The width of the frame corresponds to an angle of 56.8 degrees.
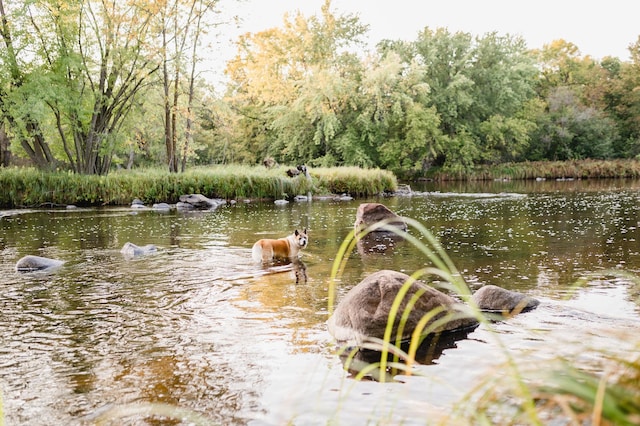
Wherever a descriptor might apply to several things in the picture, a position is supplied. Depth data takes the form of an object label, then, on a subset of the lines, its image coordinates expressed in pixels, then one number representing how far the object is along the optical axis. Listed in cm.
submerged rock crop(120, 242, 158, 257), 1216
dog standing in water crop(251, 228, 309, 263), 1132
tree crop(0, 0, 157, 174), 2612
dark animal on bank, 3033
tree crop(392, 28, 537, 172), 5209
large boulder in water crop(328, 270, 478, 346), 607
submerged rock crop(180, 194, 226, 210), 2509
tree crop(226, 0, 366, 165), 4722
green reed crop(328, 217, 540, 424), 144
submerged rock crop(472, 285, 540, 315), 727
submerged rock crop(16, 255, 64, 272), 1041
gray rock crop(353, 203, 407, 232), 1598
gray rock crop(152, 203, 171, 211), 2425
